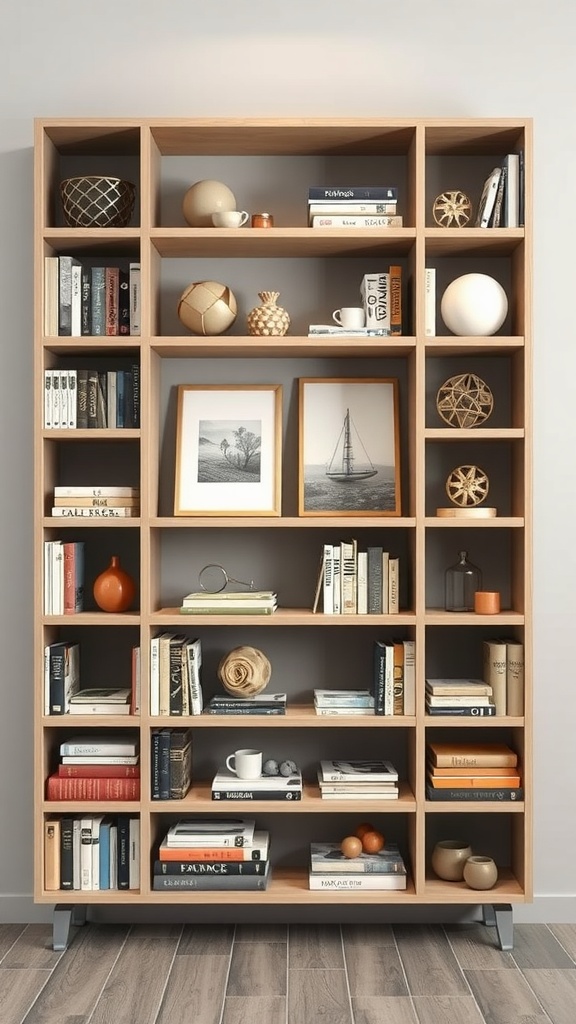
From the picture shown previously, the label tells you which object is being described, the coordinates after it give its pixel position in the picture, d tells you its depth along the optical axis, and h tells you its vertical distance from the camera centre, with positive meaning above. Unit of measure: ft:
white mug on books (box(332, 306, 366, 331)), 9.83 +1.84
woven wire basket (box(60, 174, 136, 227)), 9.82 +2.95
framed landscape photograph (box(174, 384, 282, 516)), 10.15 +0.60
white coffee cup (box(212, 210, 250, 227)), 9.69 +2.73
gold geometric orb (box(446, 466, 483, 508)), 9.87 +0.23
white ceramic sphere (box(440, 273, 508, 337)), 9.68 +1.92
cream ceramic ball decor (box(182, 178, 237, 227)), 9.87 +2.95
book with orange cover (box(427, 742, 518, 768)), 9.69 -2.32
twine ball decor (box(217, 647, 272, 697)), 9.72 -1.53
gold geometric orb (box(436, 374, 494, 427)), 9.91 +1.05
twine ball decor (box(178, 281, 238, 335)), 9.88 +1.93
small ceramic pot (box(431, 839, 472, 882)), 9.83 -3.34
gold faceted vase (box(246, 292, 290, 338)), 9.77 +1.80
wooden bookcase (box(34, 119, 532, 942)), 9.98 +0.68
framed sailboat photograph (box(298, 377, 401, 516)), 10.17 +0.63
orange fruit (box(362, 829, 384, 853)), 9.78 -3.14
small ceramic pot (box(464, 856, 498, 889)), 9.57 -3.37
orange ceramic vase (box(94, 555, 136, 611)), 9.88 -0.77
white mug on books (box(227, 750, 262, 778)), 9.78 -2.40
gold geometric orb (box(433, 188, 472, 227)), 9.83 +2.86
